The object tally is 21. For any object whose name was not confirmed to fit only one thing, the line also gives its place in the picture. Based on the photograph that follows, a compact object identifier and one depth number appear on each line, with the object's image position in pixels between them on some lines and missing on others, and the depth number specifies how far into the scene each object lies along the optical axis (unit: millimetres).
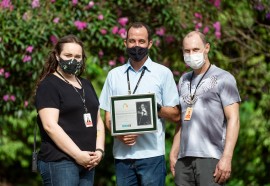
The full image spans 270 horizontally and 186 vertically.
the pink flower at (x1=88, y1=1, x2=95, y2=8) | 11474
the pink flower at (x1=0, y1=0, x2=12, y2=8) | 11226
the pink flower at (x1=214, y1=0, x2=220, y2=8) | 12440
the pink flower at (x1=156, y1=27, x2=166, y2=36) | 11965
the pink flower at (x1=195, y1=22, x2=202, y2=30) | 11988
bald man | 7620
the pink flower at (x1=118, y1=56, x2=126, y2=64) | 11753
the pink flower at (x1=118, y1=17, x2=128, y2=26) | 11649
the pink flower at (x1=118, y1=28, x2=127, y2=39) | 11537
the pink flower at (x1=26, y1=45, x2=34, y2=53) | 11068
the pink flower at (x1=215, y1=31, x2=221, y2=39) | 12090
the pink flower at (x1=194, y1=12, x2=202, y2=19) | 12180
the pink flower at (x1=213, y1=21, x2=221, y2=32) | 12090
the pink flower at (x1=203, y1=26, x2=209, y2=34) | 11950
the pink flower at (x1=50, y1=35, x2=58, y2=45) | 11191
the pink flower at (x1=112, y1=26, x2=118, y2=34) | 11520
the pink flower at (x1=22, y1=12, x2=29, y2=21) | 11226
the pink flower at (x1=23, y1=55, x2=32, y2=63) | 11113
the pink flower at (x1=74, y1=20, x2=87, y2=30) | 11328
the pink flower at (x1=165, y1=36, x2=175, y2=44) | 12123
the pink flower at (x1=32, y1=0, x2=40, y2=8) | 11294
